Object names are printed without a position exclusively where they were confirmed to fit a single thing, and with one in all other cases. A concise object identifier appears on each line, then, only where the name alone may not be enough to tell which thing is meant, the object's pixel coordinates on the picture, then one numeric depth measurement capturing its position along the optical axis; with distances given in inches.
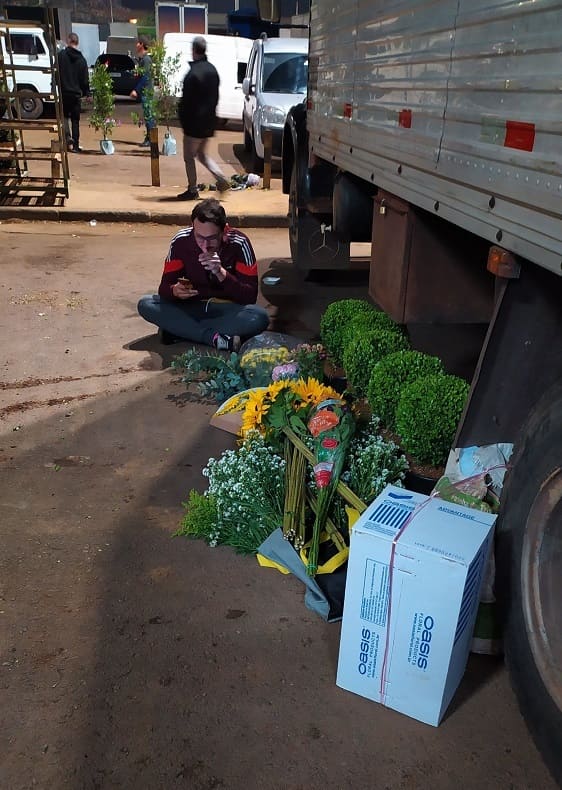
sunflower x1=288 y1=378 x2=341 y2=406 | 134.3
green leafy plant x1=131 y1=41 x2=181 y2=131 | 540.4
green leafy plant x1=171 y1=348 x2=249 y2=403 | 170.6
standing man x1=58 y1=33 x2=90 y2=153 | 521.3
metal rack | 367.2
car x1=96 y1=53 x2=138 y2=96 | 1114.7
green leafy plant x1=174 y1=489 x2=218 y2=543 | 120.4
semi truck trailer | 77.4
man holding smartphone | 192.5
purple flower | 156.6
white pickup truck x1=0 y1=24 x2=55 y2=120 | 720.2
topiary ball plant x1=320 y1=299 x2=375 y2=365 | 169.8
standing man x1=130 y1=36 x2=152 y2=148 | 542.6
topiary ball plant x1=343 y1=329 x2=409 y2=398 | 147.0
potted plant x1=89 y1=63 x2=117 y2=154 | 544.1
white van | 808.3
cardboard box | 79.3
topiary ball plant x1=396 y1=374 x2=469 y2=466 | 118.0
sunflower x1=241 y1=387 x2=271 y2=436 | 135.7
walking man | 378.9
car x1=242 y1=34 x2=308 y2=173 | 502.6
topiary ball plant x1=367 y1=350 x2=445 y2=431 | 132.0
